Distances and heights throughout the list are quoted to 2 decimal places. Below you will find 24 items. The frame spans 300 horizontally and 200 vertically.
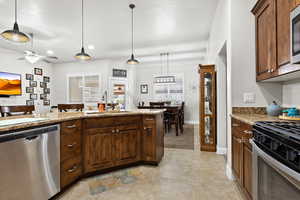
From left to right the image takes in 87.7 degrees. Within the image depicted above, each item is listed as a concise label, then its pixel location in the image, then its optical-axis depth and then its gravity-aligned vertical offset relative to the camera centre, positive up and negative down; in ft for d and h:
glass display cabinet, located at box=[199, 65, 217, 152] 11.27 -0.56
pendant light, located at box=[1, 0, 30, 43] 7.02 +2.99
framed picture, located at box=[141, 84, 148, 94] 25.34 +1.83
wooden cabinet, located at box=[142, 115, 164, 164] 8.46 -2.14
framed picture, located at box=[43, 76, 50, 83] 22.32 +3.09
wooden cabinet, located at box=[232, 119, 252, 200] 4.84 -1.95
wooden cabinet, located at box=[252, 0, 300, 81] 4.78 +2.27
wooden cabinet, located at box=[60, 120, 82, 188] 6.16 -2.14
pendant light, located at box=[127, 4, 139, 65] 12.97 +3.26
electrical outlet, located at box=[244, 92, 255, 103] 6.94 +0.14
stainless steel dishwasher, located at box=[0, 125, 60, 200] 4.27 -1.99
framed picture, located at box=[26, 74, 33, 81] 19.42 +2.97
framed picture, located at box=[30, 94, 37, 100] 19.91 +0.48
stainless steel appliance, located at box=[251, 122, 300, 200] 2.64 -1.22
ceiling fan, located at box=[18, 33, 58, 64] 12.86 +3.67
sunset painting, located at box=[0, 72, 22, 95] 16.56 +1.84
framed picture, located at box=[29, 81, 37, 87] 19.82 +2.16
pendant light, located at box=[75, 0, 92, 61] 10.34 +2.94
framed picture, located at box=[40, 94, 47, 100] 21.63 +0.53
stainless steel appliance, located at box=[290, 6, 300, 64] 3.93 +1.69
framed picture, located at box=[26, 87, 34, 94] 19.36 +1.31
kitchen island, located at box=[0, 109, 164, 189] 6.33 -2.01
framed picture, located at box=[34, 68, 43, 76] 20.66 +3.93
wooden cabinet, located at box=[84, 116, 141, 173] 7.39 -2.11
